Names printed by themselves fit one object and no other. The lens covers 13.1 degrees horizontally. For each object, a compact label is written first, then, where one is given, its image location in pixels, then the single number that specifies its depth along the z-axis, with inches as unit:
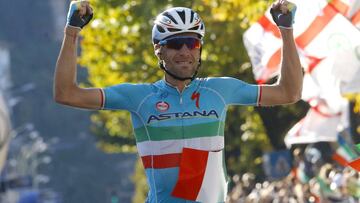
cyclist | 338.0
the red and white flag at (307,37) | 713.6
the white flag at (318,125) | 800.3
